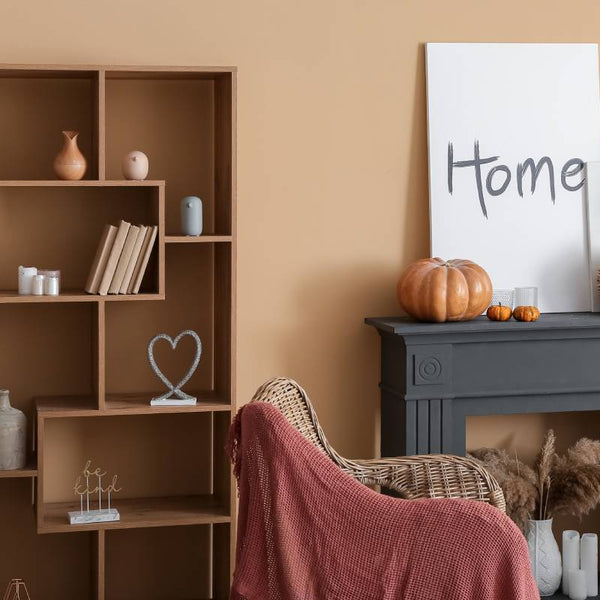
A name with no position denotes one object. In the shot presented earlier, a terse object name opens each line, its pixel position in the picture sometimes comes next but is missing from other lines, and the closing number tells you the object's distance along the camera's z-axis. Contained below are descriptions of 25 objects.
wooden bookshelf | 3.38
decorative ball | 3.27
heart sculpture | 3.33
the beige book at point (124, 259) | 3.23
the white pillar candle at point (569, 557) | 3.63
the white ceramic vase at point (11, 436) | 3.25
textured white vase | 3.59
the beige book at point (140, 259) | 3.25
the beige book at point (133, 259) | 3.24
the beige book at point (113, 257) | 3.23
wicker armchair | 2.86
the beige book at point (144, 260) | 3.25
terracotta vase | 3.23
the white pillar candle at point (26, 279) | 3.23
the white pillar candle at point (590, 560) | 3.64
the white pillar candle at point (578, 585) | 3.58
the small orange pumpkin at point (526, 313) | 3.46
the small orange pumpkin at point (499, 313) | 3.47
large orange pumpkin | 3.35
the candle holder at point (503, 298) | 3.55
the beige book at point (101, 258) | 3.24
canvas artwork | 3.62
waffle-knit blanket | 2.37
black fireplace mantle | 3.36
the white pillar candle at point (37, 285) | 3.22
